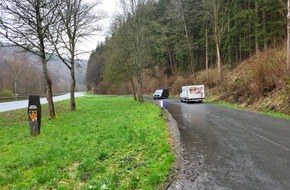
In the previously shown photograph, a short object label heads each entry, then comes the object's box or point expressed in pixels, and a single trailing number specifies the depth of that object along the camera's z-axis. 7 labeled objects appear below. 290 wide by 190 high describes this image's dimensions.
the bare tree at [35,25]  19.73
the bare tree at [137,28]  34.38
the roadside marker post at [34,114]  14.77
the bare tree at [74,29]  25.12
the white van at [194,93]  33.16
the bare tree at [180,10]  46.98
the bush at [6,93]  68.61
